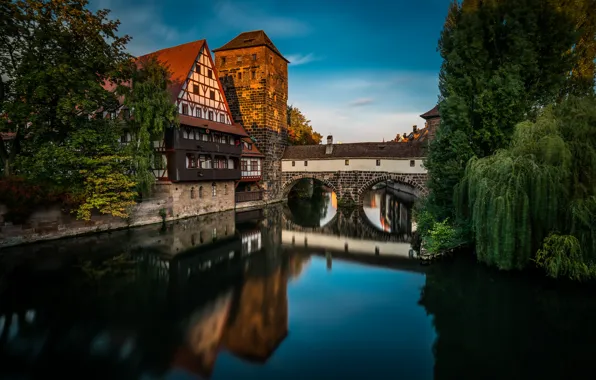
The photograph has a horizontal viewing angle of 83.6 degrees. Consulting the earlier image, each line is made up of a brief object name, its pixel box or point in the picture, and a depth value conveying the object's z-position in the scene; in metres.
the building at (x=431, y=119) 25.39
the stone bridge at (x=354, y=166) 25.89
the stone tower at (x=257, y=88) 28.36
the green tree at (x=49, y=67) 13.14
